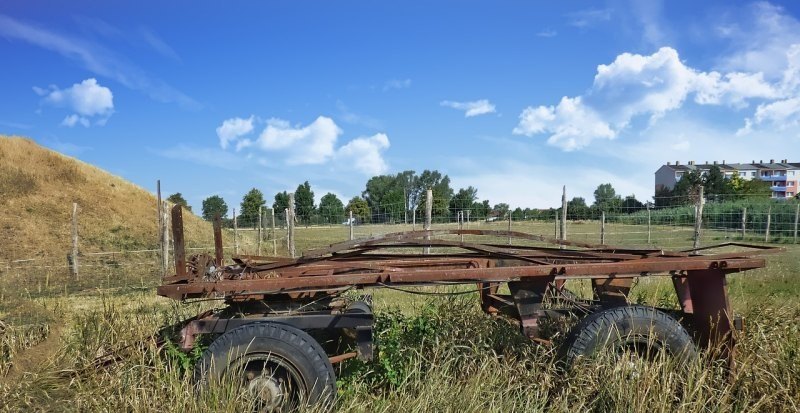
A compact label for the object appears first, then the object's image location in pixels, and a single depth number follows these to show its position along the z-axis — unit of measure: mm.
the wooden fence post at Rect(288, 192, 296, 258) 16219
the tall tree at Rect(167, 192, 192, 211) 53375
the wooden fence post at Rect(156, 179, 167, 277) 15586
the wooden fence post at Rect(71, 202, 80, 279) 16922
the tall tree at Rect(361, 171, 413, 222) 103438
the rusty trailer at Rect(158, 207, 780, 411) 3555
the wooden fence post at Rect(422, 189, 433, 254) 15079
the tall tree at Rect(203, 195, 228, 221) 81681
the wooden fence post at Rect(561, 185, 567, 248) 18156
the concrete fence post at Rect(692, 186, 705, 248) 16656
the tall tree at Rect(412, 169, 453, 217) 109062
